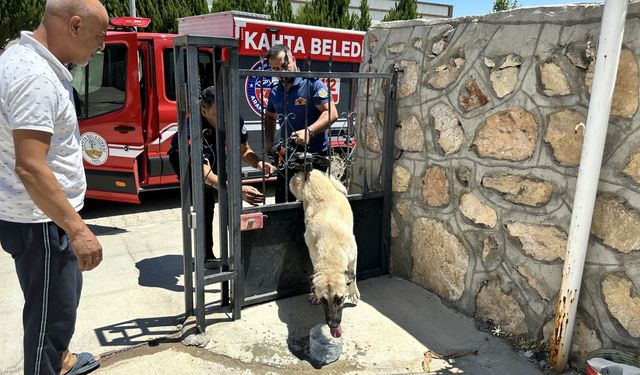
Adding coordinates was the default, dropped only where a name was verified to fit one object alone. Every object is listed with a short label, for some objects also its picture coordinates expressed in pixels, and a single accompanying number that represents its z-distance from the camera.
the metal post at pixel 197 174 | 2.82
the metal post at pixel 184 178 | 2.89
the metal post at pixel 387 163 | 3.87
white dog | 2.89
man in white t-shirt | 1.85
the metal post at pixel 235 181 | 3.01
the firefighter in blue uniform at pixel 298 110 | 3.76
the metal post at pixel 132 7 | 12.03
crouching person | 3.59
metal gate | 2.94
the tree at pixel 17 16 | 11.98
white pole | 2.34
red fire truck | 5.67
